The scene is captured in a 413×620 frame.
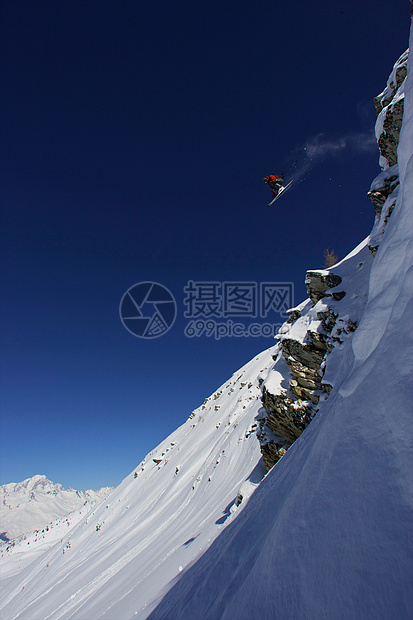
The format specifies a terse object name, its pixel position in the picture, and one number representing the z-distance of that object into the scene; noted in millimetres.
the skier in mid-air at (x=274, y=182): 17109
